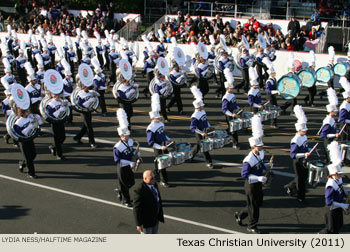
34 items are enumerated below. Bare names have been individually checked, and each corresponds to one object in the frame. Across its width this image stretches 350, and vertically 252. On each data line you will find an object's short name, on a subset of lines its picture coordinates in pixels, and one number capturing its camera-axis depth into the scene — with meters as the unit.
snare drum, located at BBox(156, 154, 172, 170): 10.52
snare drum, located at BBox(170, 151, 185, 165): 10.66
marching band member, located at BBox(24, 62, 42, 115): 14.92
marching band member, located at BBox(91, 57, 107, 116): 15.90
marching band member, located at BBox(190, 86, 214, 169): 12.13
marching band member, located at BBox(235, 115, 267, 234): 9.16
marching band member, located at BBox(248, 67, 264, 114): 14.47
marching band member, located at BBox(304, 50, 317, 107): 18.27
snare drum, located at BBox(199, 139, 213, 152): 11.53
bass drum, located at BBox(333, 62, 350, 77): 18.98
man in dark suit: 7.69
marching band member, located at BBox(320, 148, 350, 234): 8.36
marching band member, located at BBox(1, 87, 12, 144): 13.81
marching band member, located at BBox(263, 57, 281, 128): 15.48
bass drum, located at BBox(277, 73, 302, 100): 15.12
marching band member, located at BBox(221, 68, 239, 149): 13.59
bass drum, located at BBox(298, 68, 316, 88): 17.20
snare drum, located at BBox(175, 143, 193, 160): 10.94
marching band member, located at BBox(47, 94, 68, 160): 12.71
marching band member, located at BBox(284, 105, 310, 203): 10.43
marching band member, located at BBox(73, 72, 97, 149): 13.58
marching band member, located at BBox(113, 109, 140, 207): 9.95
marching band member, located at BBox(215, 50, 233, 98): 19.50
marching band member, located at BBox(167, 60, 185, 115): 16.91
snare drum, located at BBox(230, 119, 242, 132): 13.15
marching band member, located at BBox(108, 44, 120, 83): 20.88
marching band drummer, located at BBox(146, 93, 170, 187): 11.00
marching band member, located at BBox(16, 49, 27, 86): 20.66
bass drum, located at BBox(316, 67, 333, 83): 18.27
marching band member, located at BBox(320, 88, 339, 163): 11.83
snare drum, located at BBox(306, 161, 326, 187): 10.02
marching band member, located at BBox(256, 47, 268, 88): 20.26
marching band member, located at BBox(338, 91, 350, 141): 12.77
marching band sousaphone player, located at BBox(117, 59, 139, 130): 14.80
